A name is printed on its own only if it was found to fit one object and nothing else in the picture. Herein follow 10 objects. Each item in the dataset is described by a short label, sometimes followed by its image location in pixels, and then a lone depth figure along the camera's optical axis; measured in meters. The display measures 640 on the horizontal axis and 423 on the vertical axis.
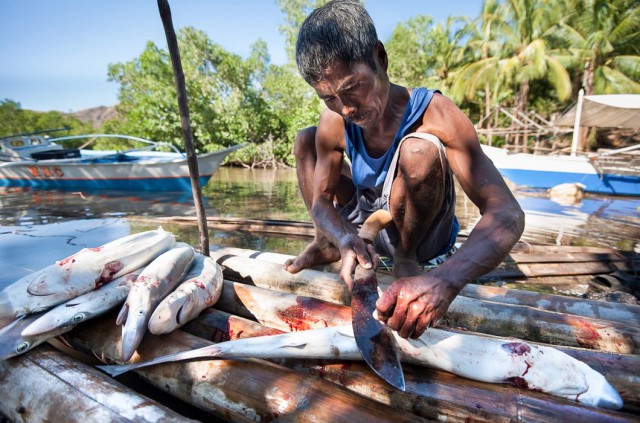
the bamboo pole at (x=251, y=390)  0.97
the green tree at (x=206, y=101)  16.61
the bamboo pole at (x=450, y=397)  0.93
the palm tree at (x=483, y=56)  17.44
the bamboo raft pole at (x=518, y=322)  1.36
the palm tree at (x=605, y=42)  14.44
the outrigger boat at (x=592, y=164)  9.06
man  1.22
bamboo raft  0.98
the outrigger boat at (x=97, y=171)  8.29
